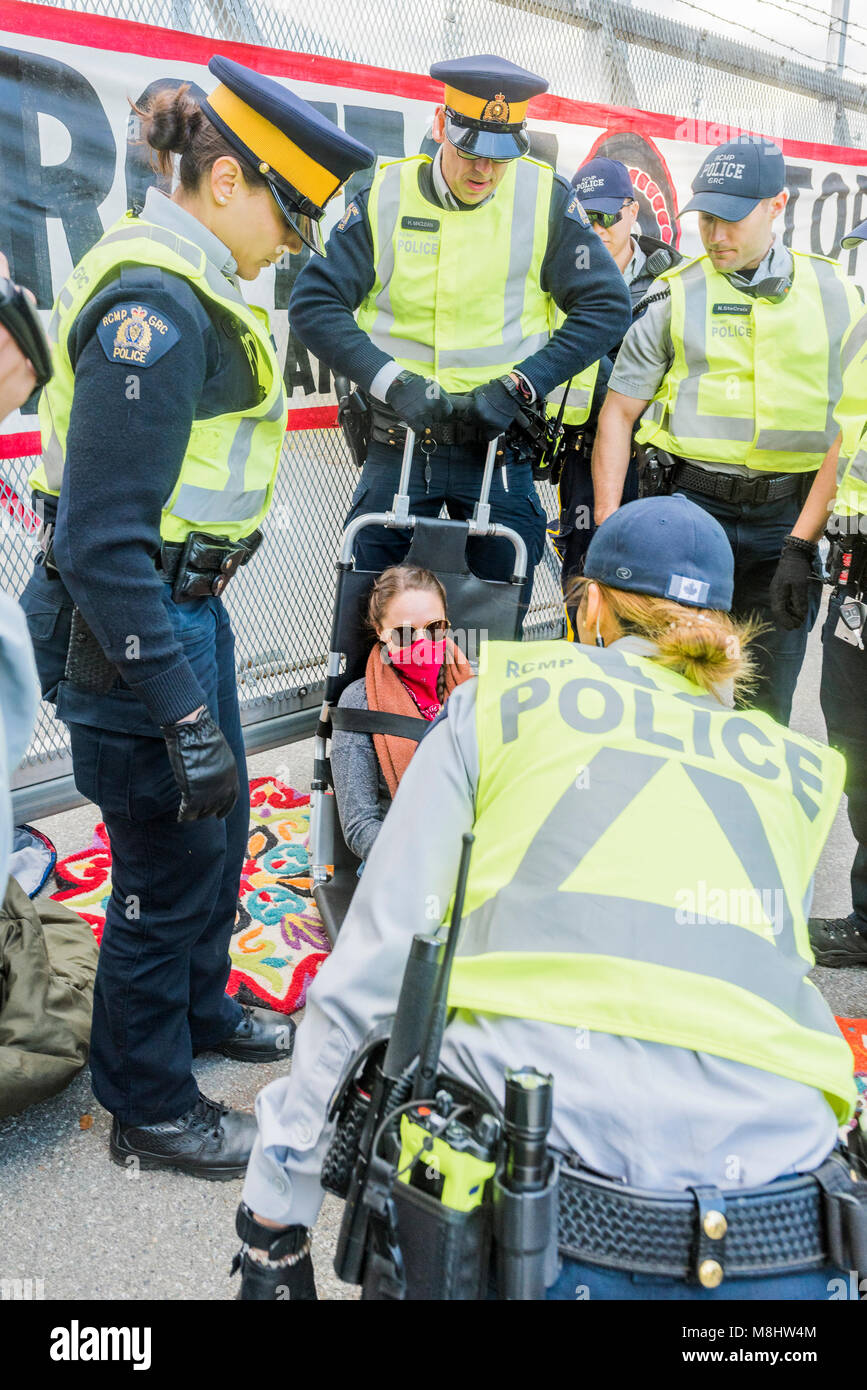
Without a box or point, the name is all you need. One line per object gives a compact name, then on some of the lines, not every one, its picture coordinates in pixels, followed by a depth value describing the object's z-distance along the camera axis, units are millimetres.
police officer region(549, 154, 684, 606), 4426
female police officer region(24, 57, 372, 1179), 1818
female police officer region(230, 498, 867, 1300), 1222
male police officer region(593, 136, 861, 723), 3441
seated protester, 2939
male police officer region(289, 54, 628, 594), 3264
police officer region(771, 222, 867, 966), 3021
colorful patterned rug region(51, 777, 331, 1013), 3011
